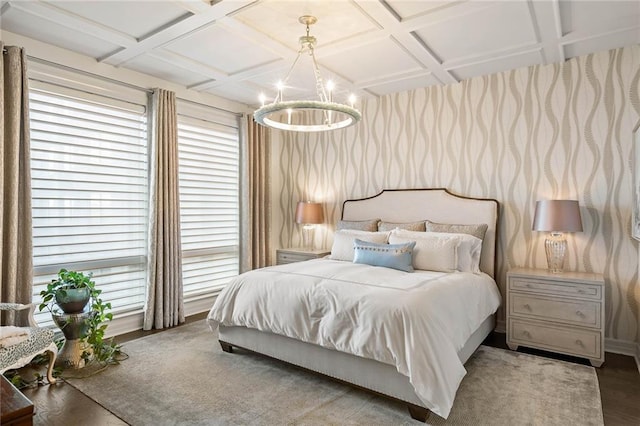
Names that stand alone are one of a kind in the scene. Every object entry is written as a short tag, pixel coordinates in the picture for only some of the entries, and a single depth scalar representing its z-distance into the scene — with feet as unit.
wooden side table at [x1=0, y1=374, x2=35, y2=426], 4.92
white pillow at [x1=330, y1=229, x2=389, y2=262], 13.08
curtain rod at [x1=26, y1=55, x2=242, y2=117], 10.81
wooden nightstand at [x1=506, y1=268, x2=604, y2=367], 9.93
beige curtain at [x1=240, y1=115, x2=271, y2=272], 16.60
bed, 7.26
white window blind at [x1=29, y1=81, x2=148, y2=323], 10.99
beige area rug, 7.47
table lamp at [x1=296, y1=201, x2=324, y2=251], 16.12
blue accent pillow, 11.18
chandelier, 8.45
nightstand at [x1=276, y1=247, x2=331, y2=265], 15.79
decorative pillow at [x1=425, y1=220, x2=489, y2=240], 12.50
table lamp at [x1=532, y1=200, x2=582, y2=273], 10.59
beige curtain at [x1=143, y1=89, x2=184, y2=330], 13.08
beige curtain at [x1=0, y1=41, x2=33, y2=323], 9.82
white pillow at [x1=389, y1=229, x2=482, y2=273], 11.23
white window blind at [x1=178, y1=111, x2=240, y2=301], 14.92
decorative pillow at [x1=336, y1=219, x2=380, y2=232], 14.78
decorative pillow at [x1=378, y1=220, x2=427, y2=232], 13.62
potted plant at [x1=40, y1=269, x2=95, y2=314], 9.78
